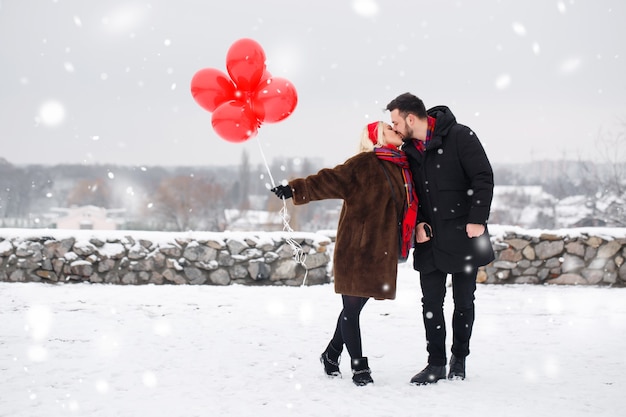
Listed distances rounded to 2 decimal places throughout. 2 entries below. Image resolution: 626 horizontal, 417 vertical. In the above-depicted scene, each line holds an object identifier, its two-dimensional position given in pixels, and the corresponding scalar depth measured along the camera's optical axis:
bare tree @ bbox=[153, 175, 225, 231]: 47.41
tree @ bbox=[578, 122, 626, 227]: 20.30
